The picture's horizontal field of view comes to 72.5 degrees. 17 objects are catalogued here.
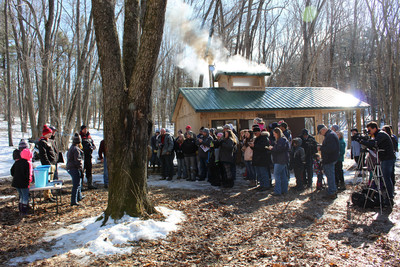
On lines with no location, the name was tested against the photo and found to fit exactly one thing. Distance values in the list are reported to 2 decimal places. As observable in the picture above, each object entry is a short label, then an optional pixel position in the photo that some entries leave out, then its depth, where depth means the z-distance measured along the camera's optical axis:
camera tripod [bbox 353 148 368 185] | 6.25
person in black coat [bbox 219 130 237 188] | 8.08
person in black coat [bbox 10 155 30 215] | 5.89
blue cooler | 5.79
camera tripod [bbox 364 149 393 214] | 5.62
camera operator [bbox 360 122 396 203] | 5.83
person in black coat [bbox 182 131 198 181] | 9.51
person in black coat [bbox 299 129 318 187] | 7.96
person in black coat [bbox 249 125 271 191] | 7.57
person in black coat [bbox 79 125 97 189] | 8.41
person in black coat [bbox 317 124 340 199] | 6.73
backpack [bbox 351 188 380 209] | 5.88
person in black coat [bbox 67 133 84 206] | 6.46
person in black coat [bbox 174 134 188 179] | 9.83
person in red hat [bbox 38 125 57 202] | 7.10
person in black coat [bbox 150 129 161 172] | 11.34
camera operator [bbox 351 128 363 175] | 9.99
